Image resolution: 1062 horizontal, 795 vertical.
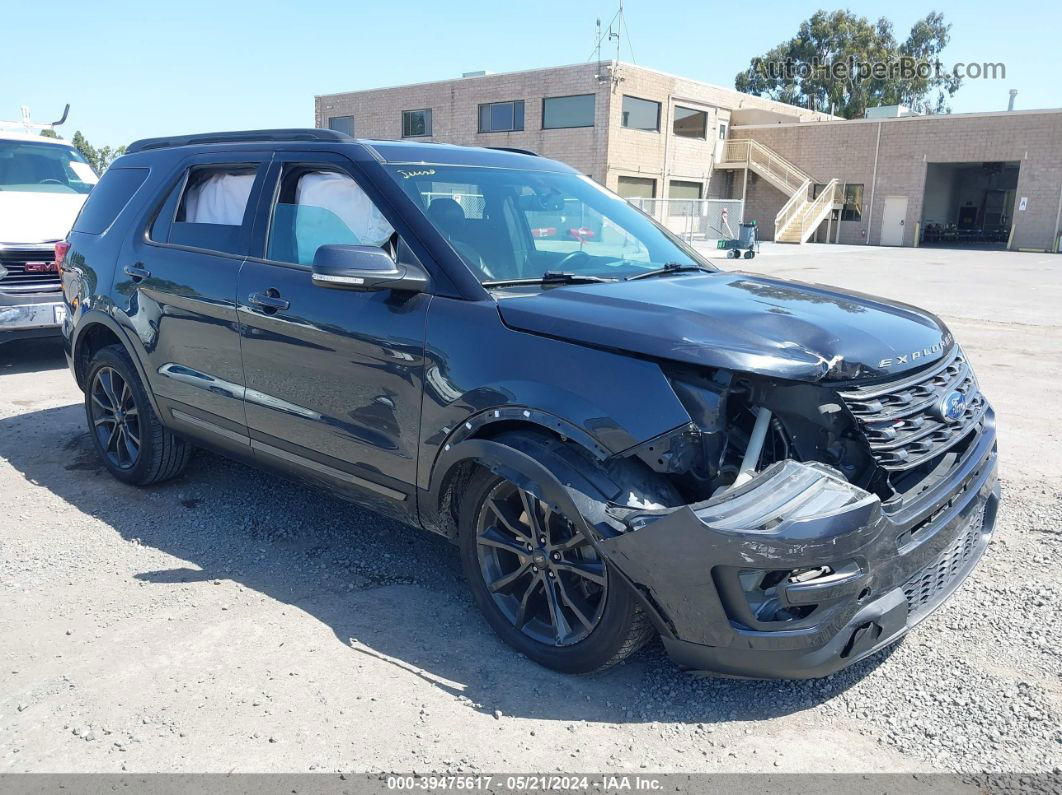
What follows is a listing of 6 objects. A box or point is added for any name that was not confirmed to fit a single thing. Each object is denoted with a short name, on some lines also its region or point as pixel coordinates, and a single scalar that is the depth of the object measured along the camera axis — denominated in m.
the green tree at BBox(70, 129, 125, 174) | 58.15
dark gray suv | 2.67
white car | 8.19
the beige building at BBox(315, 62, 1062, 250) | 34.81
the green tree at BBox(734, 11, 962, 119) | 62.97
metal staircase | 37.84
